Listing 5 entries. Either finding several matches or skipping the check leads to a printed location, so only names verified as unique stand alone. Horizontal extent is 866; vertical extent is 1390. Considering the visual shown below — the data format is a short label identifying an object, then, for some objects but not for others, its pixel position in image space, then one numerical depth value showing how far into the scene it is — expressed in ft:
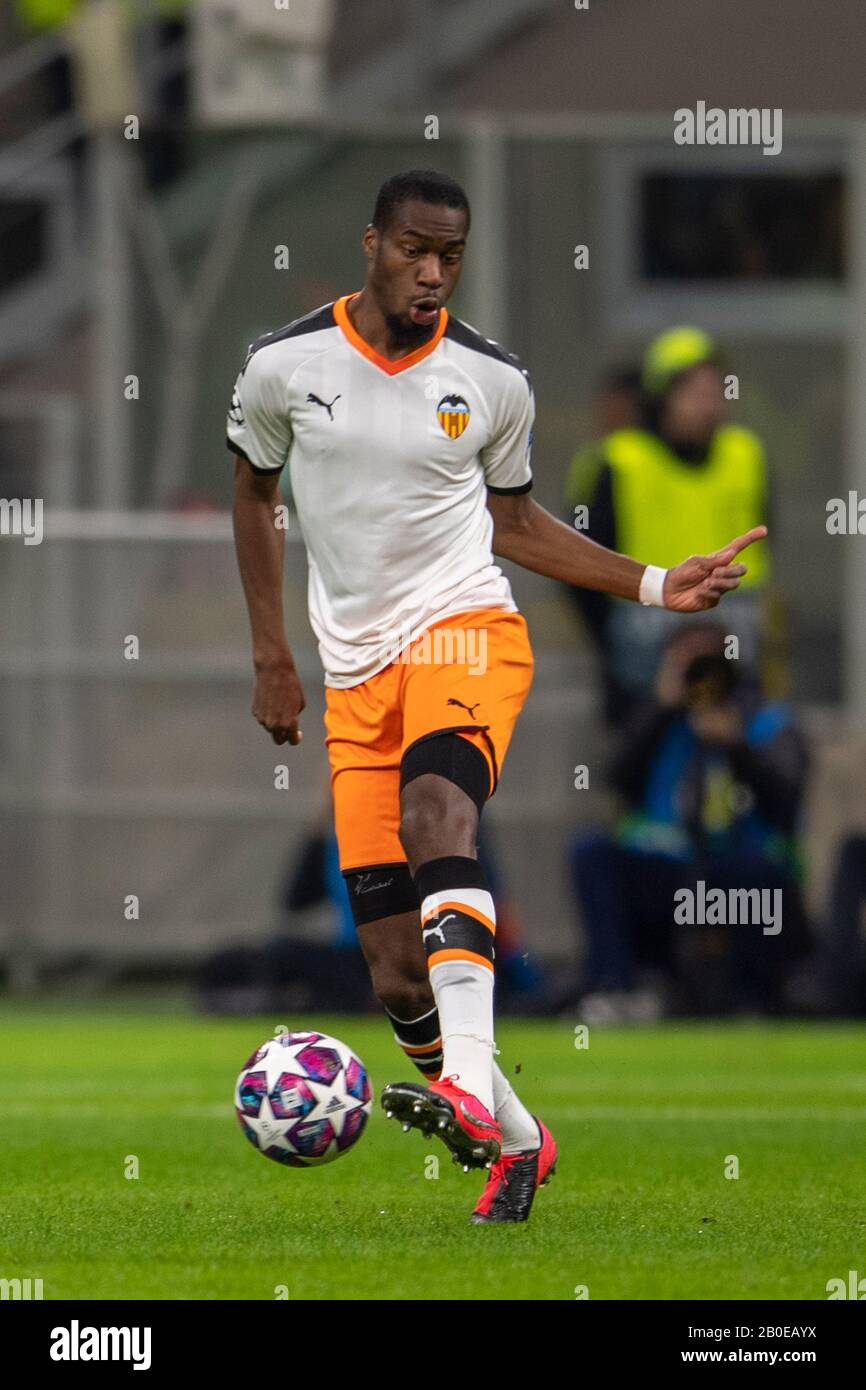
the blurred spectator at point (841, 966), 41.81
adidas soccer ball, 21.07
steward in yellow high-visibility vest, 43.19
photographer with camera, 41.86
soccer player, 21.16
